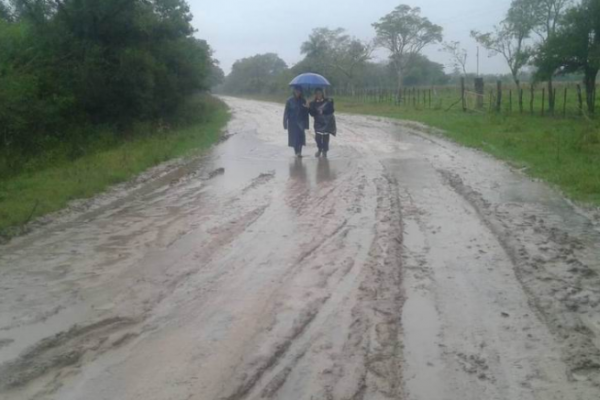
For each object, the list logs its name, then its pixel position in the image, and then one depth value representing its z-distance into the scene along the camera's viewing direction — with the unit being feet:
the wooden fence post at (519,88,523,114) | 93.81
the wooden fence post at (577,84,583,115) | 80.84
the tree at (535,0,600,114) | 86.43
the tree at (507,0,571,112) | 171.63
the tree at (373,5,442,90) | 212.64
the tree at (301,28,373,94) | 229.25
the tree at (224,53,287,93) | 347.15
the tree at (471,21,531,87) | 183.01
